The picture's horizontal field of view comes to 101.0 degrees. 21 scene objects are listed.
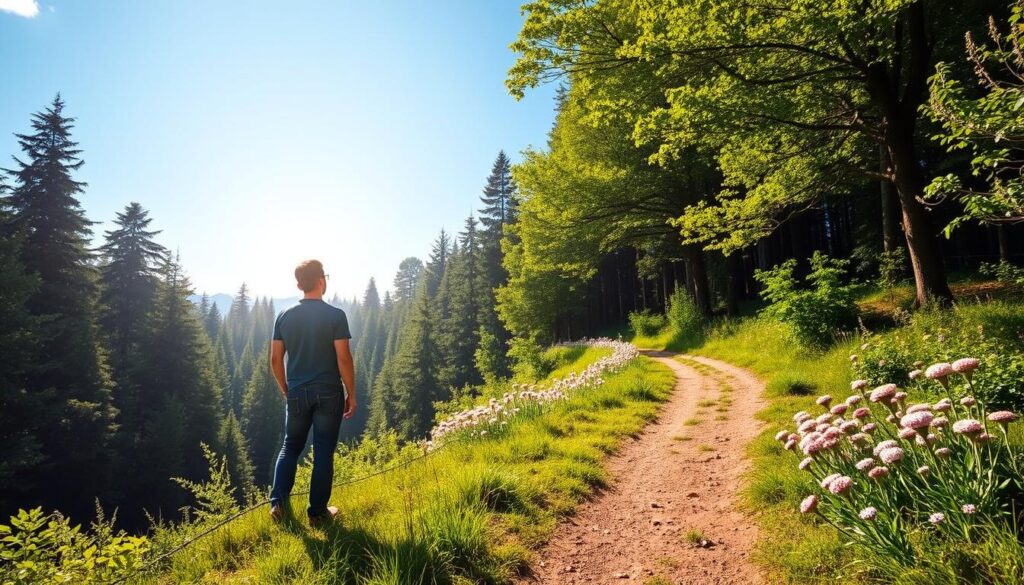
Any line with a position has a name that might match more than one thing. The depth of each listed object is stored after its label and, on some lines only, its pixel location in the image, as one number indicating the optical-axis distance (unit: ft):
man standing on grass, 13.03
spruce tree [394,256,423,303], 361.30
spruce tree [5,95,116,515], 60.12
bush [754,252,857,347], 34.17
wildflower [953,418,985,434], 8.04
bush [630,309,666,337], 87.15
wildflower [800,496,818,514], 8.43
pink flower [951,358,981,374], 9.25
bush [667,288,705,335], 66.08
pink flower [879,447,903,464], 8.16
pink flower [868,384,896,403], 10.13
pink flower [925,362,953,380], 9.47
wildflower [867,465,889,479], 8.41
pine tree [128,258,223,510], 77.20
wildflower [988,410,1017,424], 8.19
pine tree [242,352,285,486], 171.12
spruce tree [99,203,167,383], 94.48
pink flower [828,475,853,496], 8.13
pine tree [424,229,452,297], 240.57
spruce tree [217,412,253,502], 104.27
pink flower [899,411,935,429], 8.53
